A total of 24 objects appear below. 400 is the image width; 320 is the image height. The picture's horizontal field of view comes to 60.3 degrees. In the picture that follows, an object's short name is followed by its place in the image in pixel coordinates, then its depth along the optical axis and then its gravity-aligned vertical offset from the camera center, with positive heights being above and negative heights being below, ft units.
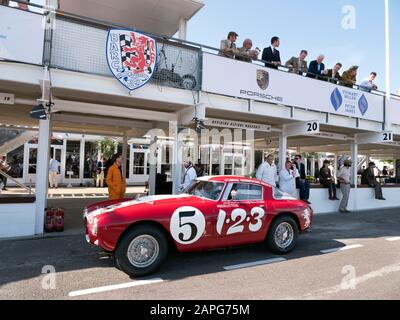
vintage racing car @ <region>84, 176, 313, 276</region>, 15.66 -2.35
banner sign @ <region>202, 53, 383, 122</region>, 29.76 +8.75
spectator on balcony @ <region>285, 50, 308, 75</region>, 35.69 +12.06
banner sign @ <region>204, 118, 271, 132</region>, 33.42 +5.16
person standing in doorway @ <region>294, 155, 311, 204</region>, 37.29 -0.87
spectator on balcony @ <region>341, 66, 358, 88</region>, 41.27 +12.42
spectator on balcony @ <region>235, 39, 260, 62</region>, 31.26 +11.68
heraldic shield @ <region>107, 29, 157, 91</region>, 24.29 +8.47
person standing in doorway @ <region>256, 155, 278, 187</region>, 31.96 +0.48
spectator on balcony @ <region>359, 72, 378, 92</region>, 42.09 +12.15
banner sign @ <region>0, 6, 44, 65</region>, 21.74 +8.78
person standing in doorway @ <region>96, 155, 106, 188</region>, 67.46 +0.18
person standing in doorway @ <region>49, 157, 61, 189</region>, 62.23 -0.01
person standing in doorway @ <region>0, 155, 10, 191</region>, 43.88 +0.50
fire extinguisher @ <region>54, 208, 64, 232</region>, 25.73 -3.73
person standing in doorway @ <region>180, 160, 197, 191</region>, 28.89 -0.02
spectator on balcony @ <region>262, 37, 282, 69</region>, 33.91 +12.13
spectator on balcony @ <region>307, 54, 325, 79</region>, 37.32 +12.03
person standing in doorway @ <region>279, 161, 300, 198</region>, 33.47 -0.33
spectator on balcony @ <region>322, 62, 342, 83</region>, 38.81 +12.17
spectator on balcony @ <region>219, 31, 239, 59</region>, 30.63 +11.93
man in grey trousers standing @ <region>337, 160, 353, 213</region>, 40.22 -0.60
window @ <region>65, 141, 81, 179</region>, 71.00 +2.95
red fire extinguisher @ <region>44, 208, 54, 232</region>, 25.48 -3.71
